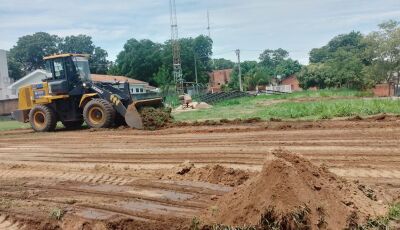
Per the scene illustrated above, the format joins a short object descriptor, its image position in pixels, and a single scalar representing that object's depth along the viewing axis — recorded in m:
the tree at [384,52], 52.62
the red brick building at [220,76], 100.61
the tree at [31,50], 97.44
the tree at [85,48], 95.03
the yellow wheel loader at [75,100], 18.38
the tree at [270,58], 130.00
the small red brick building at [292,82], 94.22
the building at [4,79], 64.06
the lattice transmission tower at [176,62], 60.68
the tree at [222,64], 137.25
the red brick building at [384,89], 53.35
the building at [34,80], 57.92
